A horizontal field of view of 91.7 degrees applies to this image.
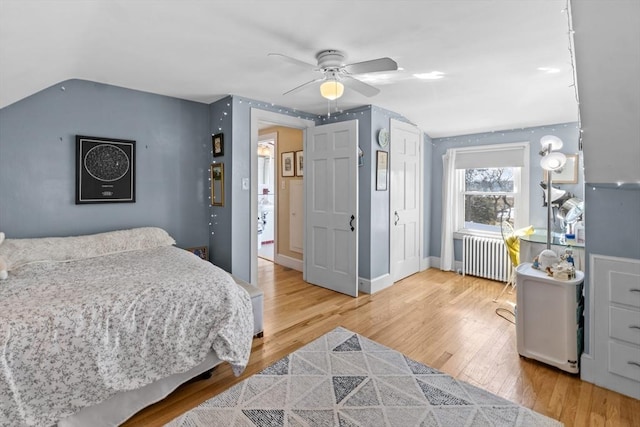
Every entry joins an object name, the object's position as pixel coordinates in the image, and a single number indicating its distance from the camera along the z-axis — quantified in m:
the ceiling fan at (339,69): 2.02
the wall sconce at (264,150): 7.04
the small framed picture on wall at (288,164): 5.22
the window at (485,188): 4.30
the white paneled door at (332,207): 3.71
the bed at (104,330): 1.50
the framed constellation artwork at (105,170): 2.92
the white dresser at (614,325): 2.00
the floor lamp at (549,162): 2.49
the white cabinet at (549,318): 2.23
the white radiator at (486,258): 4.32
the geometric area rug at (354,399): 1.80
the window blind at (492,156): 4.27
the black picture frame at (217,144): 3.53
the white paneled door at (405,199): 4.21
